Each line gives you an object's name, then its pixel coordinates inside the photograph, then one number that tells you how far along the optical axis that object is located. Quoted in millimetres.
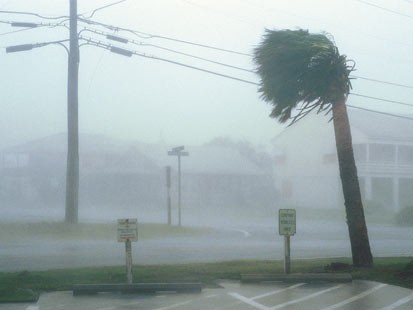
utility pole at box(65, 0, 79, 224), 32906
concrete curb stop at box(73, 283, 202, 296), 14078
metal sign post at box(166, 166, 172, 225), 35219
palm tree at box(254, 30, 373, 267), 18453
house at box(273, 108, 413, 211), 52031
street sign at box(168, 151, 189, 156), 35812
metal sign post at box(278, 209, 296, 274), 16188
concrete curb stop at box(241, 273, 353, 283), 15617
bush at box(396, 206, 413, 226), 44000
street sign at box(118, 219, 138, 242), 14711
